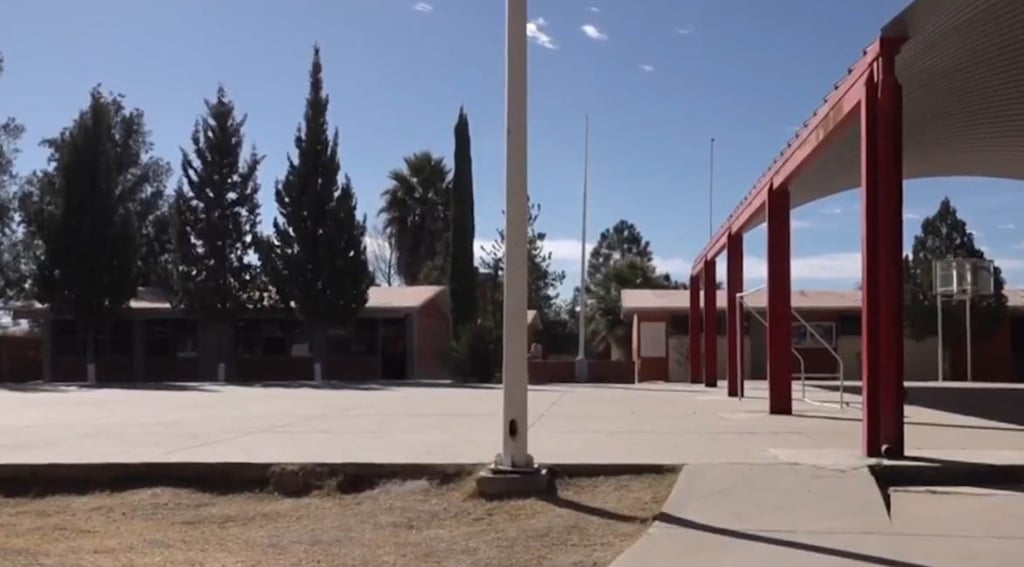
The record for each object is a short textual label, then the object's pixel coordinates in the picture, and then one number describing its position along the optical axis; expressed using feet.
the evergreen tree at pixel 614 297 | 184.24
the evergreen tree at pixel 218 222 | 144.77
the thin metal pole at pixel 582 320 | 143.33
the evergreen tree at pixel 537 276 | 194.80
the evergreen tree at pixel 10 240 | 183.52
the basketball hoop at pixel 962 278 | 117.29
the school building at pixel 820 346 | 146.00
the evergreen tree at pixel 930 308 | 146.41
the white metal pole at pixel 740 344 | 77.46
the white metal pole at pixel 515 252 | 34.83
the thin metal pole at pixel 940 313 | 124.36
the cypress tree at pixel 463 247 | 151.74
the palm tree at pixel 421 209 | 196.34
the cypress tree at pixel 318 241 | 140.87
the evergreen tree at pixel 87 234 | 143.74
